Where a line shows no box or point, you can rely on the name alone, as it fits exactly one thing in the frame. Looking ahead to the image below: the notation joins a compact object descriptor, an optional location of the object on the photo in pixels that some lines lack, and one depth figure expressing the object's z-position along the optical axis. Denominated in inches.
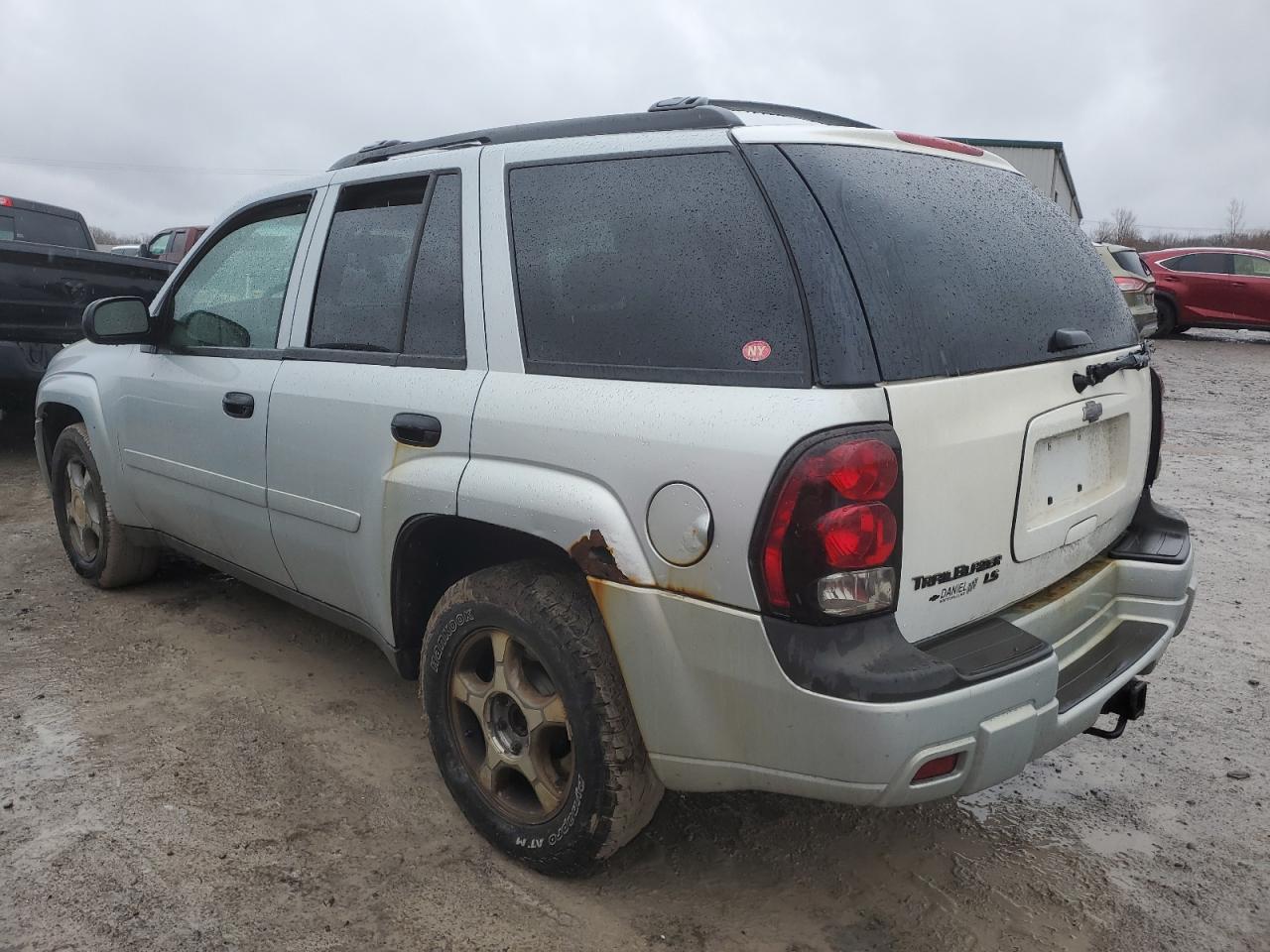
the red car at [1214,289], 631.8
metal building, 1064.2
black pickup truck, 250.1
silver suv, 77.3
